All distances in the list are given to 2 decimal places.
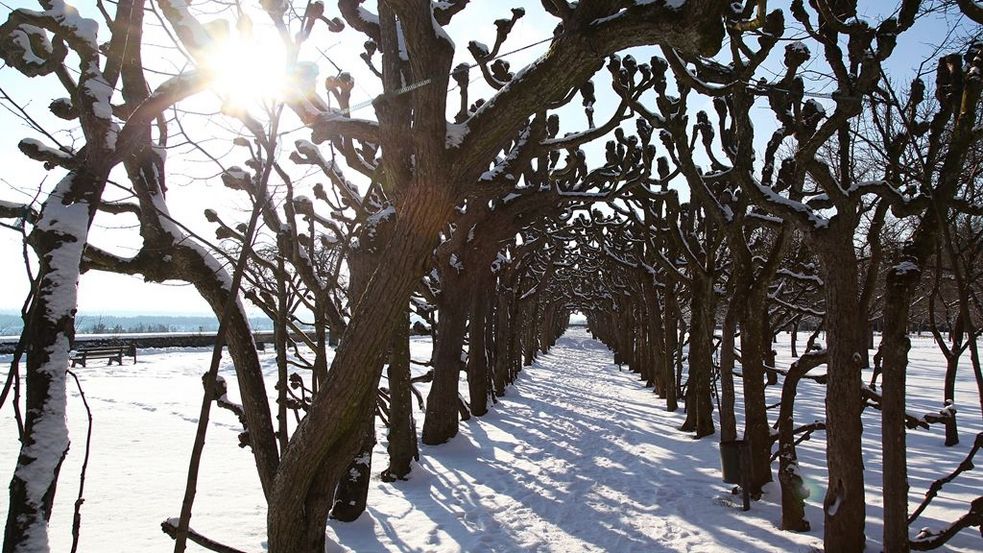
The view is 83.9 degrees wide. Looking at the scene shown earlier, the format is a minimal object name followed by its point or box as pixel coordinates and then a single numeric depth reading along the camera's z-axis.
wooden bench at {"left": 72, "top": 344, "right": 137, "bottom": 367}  20.29
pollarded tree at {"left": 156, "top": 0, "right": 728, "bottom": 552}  3.02
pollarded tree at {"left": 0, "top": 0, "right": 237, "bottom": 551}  2.31
